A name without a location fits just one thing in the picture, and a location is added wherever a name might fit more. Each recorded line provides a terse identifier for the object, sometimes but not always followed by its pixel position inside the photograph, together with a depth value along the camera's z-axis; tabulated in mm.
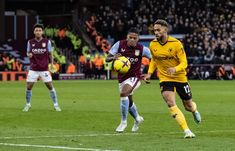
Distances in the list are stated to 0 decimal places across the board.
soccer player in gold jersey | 14781
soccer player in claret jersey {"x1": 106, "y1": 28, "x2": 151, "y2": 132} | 16438
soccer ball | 16234
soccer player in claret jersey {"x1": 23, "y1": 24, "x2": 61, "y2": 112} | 23094
